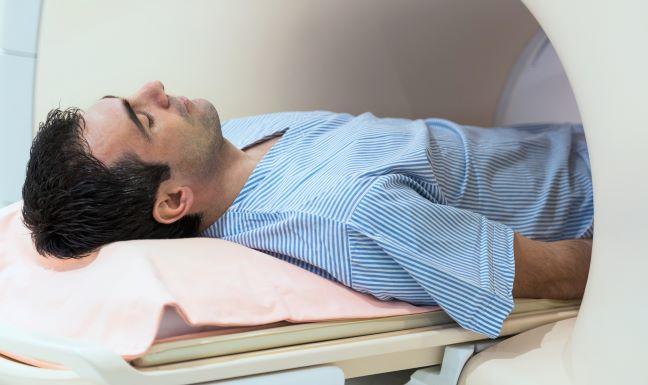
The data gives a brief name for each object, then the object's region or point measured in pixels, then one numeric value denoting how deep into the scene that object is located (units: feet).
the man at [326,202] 3.76
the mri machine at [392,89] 3.17
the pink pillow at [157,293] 3.22
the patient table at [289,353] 2.96
